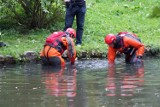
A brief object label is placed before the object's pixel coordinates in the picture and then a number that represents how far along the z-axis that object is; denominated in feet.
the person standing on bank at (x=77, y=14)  46.68
